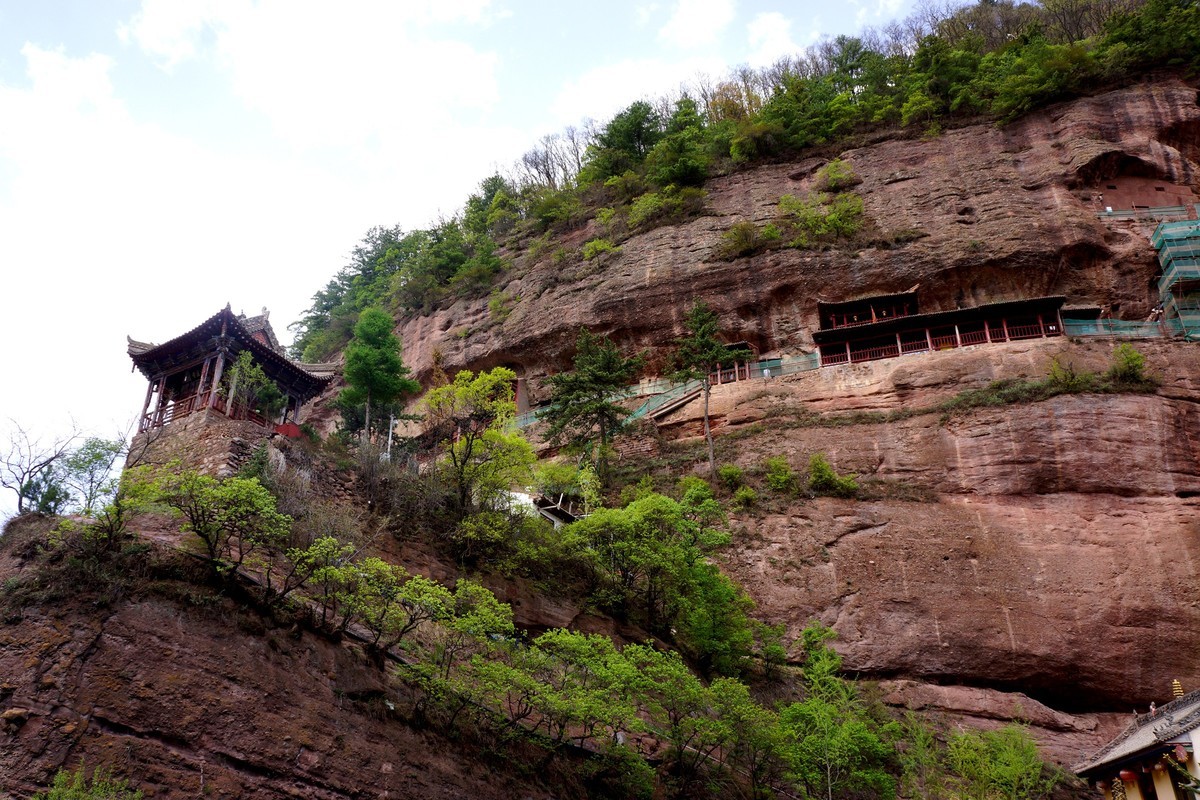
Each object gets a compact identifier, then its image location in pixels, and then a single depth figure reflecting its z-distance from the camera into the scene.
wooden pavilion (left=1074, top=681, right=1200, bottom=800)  18.67
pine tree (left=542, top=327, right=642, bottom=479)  32.25
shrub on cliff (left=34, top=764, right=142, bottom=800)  11.70
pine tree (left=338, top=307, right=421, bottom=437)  30.56
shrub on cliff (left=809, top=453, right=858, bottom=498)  28.83
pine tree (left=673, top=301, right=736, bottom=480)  32.84
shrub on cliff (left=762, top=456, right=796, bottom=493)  29.59
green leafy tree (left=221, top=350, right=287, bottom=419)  26.03
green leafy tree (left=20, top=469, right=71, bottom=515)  16.88
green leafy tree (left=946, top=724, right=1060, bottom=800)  20.52
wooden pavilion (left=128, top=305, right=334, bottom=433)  26.17
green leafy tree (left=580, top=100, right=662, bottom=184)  50.94
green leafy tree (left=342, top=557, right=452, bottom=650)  16.28
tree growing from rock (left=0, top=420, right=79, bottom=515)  16.75
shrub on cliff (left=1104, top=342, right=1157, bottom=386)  28.61
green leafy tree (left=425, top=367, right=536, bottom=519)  23.27
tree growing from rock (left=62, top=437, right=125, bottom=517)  16.14
